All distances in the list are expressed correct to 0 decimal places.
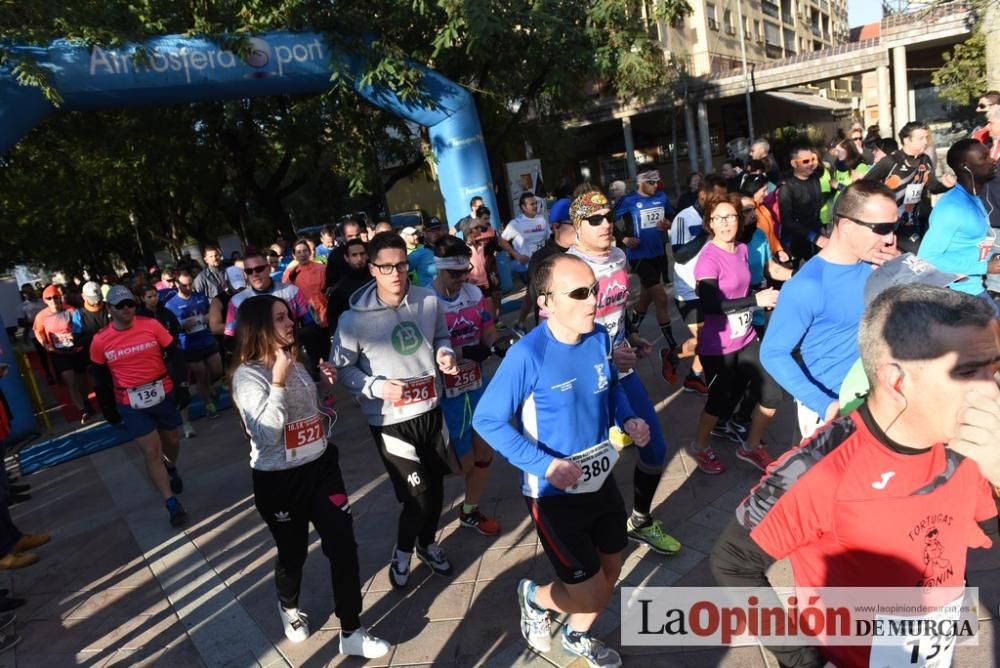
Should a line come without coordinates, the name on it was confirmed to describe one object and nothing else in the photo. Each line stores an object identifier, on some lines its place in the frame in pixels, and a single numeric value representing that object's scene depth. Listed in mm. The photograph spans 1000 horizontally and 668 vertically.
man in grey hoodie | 3467
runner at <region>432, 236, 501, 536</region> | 3906
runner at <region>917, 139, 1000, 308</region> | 3664
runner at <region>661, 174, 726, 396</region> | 5125
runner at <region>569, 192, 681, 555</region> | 3500
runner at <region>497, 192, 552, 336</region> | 8883
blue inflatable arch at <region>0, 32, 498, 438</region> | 8383
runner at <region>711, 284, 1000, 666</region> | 1415
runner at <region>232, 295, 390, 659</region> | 3029
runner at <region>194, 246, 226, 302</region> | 8320
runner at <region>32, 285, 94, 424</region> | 8648
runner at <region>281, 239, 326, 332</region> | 7352
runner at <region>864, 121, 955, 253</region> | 6781
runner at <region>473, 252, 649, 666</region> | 2564
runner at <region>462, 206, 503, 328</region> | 6688
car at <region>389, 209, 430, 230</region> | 23044
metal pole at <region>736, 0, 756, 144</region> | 28062
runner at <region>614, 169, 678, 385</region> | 7223
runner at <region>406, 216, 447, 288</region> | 5839
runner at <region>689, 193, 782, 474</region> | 4141
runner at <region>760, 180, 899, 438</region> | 2793
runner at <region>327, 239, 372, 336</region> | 5589
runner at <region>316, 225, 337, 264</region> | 9266
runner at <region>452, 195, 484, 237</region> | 9668
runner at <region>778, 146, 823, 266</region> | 6793
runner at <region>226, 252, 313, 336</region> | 5490
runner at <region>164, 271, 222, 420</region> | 7707
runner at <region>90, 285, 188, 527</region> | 4871
